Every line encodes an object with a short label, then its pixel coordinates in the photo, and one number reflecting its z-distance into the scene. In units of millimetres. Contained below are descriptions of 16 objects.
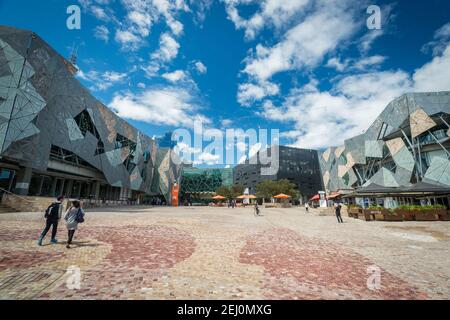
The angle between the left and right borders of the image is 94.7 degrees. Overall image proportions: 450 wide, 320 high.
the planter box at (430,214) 18328
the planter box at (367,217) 18906
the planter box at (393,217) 18438
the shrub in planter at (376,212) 18641
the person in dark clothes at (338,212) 17297
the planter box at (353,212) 21250
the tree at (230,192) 65081
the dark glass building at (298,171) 88438
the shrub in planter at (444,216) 18281
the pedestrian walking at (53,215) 7090
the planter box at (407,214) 18578
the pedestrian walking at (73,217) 6930
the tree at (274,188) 55125
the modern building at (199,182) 90519
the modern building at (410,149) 27250
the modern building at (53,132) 20844
